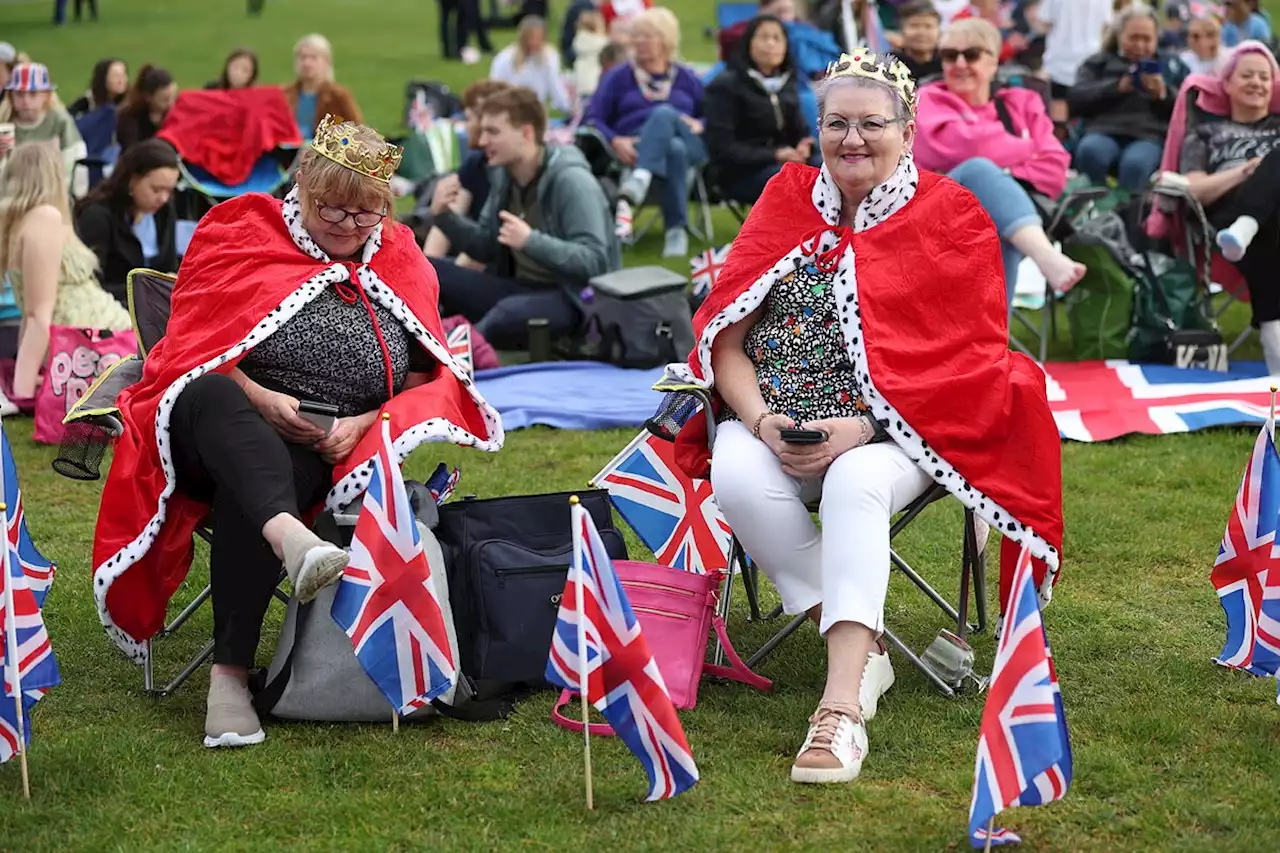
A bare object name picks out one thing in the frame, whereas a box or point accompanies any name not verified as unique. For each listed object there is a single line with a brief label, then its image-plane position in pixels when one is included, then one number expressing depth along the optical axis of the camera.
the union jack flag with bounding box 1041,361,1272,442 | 12.36
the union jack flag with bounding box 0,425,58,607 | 6.82
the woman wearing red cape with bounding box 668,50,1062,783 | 7.39
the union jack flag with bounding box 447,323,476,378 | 8.55
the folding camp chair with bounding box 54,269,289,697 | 7.59
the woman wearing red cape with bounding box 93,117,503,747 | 7.36
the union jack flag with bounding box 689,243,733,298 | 14.86
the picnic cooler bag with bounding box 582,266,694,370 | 14.57
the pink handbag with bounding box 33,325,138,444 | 12.70
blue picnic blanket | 13.12
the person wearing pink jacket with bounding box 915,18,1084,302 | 13.68
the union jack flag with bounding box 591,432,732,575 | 8.65
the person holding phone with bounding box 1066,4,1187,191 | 19.78
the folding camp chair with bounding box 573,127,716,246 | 20.56
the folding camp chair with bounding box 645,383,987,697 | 7.59
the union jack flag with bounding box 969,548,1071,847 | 5.75
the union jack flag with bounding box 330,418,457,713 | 6.96
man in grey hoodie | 14.12
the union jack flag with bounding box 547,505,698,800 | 6.26
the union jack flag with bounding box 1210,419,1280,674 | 7.38
